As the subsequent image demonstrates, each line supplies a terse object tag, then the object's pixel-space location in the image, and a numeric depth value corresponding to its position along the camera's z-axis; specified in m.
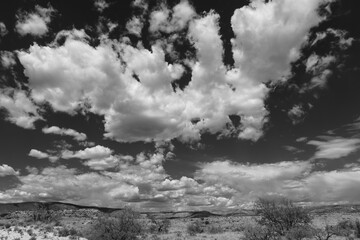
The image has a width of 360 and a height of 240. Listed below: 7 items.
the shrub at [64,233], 47.37
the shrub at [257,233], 36.07
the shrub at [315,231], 33.56
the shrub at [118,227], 36.41
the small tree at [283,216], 42.91
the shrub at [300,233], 33.62
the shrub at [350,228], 41.81
